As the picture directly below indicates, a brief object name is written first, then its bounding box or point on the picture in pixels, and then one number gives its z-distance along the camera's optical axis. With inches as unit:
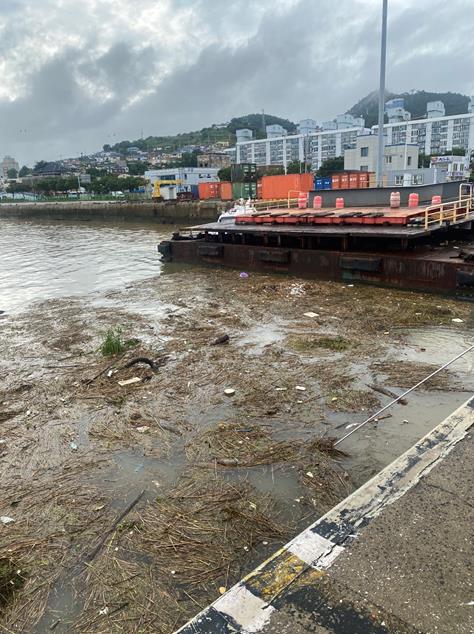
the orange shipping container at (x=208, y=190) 2207.2
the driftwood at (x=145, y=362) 325.7
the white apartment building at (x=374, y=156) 2417.0
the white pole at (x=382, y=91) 822.5
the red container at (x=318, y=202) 790.5
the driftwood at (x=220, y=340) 375.1
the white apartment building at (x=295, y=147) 5506.9
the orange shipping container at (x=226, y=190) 2063.2
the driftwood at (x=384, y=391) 258.4
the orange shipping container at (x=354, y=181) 1333.7
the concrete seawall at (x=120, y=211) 1930.4
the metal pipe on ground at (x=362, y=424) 219.4
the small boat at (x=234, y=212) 937.5
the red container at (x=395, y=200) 646.5
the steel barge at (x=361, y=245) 509.4
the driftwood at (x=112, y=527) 156.0
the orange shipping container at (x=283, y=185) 1555.1
